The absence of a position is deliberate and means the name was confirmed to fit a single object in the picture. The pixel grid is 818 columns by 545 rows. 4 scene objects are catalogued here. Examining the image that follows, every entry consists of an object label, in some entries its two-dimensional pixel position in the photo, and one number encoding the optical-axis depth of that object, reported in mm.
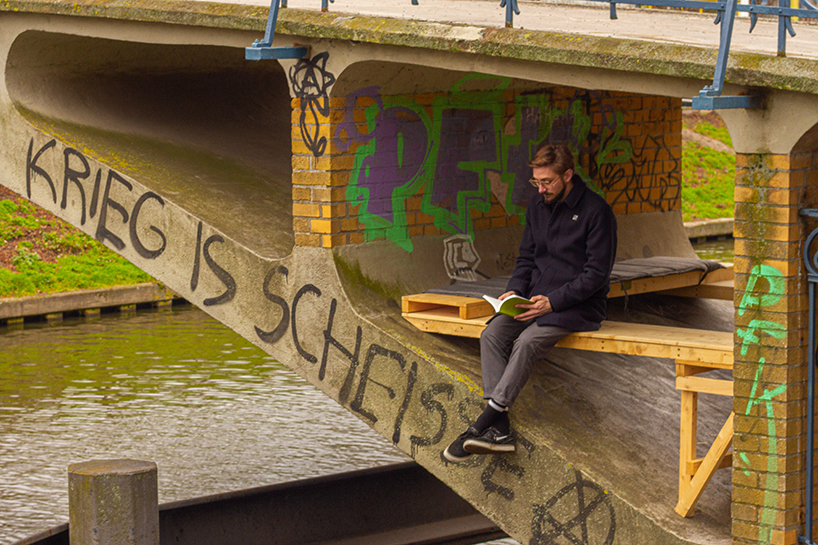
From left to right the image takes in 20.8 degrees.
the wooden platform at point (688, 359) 11622
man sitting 12487
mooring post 13914
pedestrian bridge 11060
